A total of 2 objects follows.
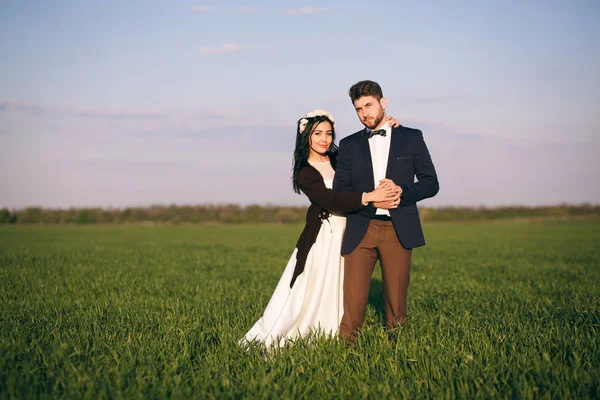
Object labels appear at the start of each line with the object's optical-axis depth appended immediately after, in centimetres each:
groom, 518
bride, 564
